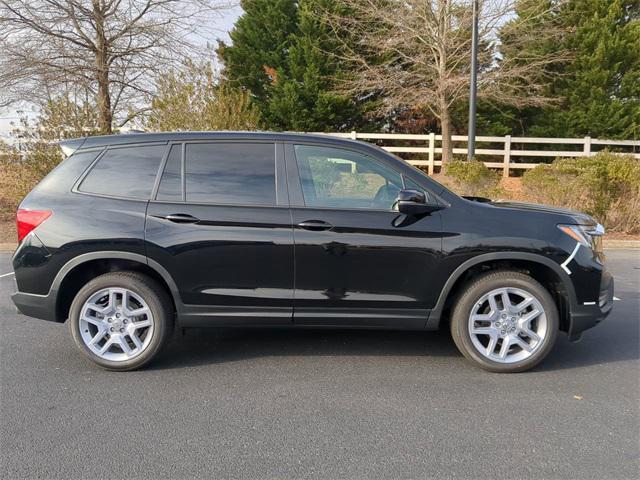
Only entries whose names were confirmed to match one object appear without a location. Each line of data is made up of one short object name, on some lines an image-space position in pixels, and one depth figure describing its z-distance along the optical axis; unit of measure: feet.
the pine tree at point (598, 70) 67.10
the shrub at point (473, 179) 35.37
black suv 12.34
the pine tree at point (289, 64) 71.82
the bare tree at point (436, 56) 57.72
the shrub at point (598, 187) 31.78
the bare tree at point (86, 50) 41.91
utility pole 41.45
